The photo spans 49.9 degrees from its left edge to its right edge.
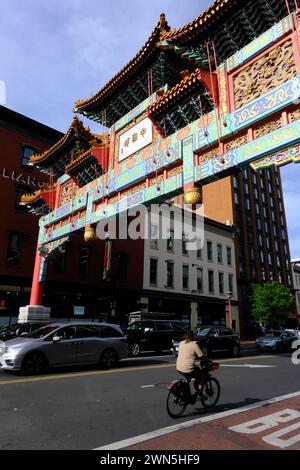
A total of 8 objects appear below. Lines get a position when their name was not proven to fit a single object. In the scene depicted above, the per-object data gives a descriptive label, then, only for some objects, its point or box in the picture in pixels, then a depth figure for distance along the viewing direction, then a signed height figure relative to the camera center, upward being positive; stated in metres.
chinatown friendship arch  9.41 +7.76
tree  37.25 +2.80
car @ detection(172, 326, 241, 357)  16.48 -0.62
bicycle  5.74 -1.21
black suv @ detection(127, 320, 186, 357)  16.64 -0.42
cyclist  6.01 -0.62
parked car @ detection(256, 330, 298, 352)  21.02 -0.87
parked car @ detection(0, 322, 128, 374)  9.69 -0.73
